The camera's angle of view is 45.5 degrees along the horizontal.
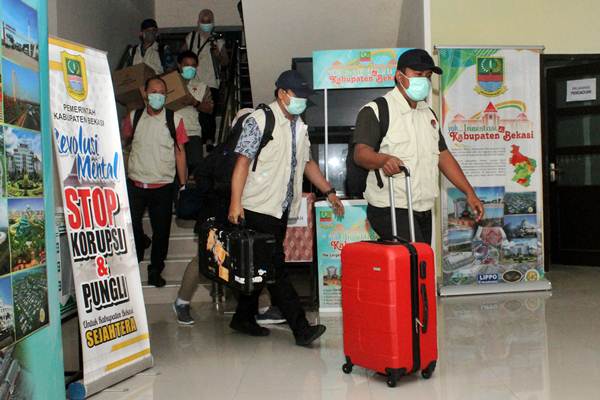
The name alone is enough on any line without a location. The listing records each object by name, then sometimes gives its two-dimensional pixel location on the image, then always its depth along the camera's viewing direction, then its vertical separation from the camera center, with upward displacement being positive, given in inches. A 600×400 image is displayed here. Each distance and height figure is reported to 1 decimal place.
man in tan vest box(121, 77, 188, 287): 220.4 +9.9
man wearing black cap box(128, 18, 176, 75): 326.0 +65.6
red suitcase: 124.4 -20.6
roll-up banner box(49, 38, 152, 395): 129.3 -3.8
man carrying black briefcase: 159.6 +3.4
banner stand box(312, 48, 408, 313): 202.1 +14.9
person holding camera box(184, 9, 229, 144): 314.8 +59.7
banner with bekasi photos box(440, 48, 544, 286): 229.6 +7.6
